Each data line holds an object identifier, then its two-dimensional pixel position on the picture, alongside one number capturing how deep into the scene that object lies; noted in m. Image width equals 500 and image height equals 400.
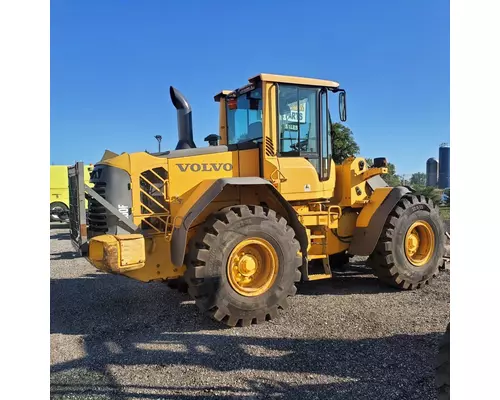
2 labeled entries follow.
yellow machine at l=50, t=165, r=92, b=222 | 16.38
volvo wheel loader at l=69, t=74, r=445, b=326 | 4.66
